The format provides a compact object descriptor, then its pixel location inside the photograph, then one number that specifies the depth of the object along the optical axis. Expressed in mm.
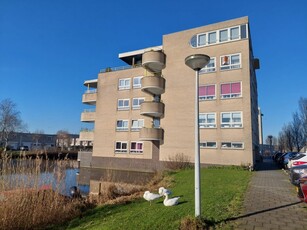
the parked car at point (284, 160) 21766
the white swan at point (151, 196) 7832
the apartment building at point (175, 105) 22297
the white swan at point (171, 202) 7169
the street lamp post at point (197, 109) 5450
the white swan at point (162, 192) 7896
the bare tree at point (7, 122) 52662
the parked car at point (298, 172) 9199
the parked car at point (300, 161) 13534
